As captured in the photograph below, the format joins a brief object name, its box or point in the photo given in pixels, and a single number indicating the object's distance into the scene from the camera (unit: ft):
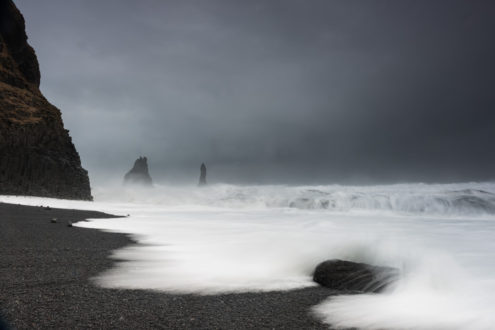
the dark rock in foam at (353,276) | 12.78
